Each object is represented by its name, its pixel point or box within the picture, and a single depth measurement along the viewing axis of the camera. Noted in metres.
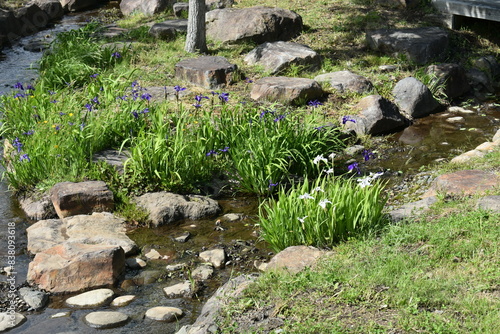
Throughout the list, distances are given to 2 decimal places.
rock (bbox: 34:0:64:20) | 15.20
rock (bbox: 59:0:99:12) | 15.87
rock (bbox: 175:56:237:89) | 9.87
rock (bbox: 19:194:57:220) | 6.91
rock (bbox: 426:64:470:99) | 10.16
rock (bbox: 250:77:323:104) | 9.19
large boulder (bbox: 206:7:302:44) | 11.72
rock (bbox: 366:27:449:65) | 10.95
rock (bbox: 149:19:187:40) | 12.12
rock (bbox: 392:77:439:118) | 9.65
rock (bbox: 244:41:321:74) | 10.38
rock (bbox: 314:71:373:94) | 9.84
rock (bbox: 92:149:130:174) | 7.40
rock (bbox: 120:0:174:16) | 14.47
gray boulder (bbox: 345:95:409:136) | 8.92
